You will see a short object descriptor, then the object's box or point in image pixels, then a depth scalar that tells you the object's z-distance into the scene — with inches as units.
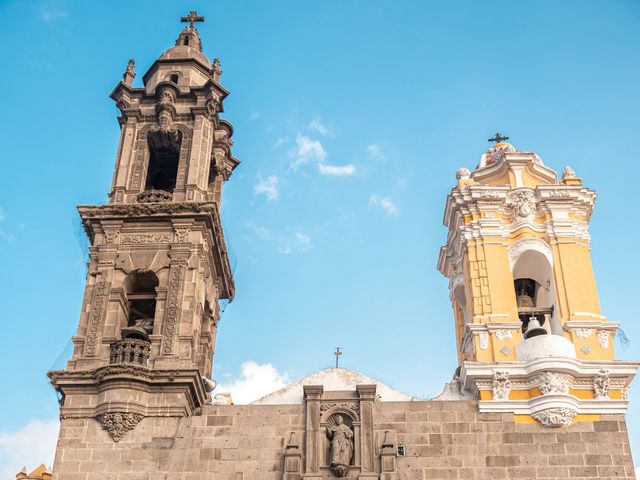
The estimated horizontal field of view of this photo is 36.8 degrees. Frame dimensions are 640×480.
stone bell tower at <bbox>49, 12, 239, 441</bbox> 832.9
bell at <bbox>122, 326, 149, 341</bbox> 898.7
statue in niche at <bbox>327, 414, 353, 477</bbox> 785.6
